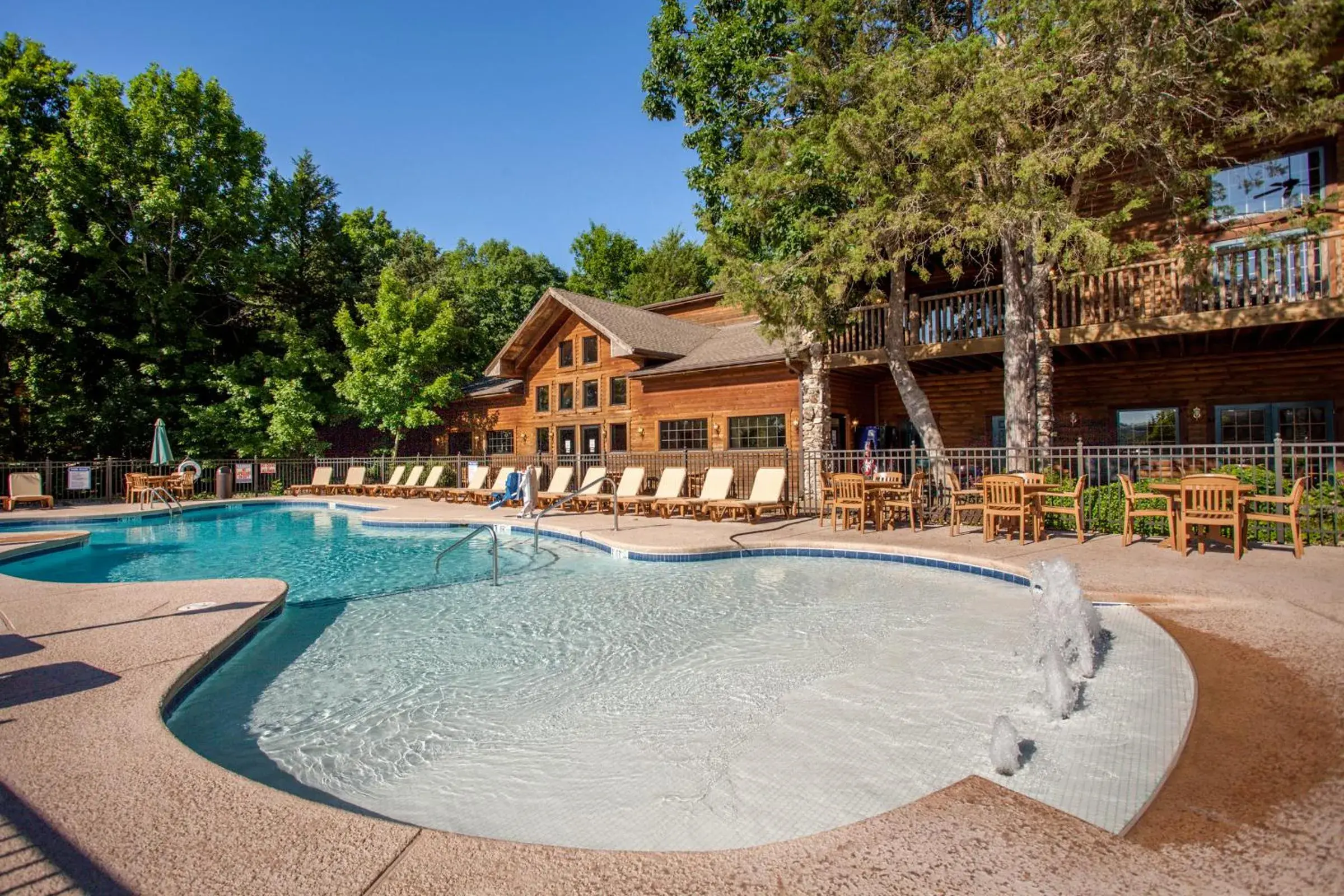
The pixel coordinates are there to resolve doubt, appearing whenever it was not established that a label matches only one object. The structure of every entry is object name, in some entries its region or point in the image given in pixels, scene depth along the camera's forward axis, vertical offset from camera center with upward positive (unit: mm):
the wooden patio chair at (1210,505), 7789 -676
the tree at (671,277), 42406 +11309
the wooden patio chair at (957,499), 10016 -747
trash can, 21234 -758
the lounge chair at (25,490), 17406 -765
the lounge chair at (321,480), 21750 -712
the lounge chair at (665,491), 14773 -806
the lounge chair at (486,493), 18406 -1031
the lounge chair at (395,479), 21328 -699
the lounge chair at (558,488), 16453 -829
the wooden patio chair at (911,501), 11078 -819
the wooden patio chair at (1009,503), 9367 -745
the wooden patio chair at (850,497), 11055 -738
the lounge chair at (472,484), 19125 -780
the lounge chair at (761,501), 13130 -939
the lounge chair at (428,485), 20844 -873
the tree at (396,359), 22875 +3391
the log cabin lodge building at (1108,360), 11398 +1981
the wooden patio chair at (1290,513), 7520 -742
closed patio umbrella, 18359 +270
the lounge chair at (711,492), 13953 -788
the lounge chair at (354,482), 21469 -770
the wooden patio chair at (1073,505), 9219 -798
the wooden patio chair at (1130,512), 8805 -833
